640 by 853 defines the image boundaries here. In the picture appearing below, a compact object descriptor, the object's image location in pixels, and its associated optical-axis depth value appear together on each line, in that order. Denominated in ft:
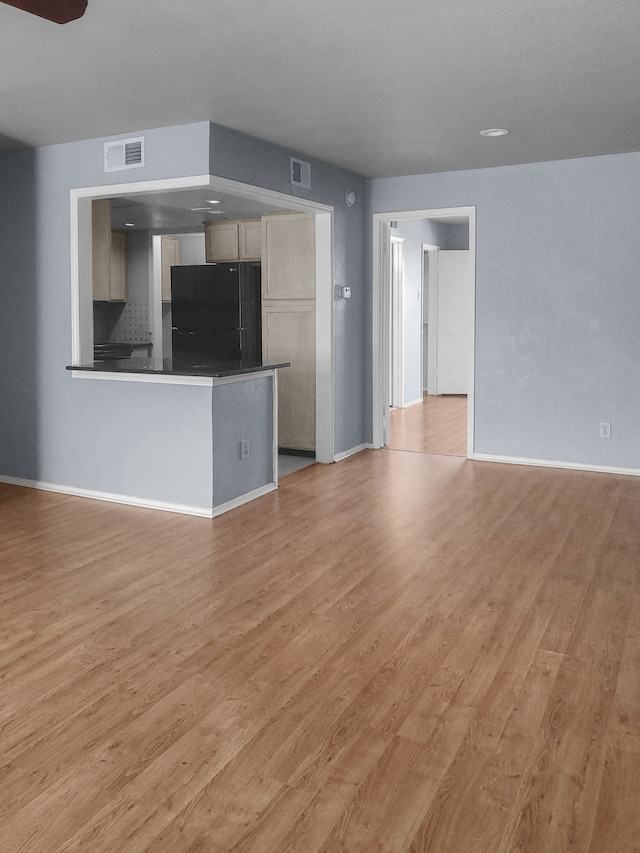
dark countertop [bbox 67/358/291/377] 15.96
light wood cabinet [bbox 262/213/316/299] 20.83
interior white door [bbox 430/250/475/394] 35.60
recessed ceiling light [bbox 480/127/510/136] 16.12
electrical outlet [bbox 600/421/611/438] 19.48
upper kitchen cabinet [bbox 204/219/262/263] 22.91
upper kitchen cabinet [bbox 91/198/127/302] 19.69
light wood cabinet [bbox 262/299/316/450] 21.22
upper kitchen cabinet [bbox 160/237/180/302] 28.81
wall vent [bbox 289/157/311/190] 18.24
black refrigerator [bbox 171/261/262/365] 22.75
